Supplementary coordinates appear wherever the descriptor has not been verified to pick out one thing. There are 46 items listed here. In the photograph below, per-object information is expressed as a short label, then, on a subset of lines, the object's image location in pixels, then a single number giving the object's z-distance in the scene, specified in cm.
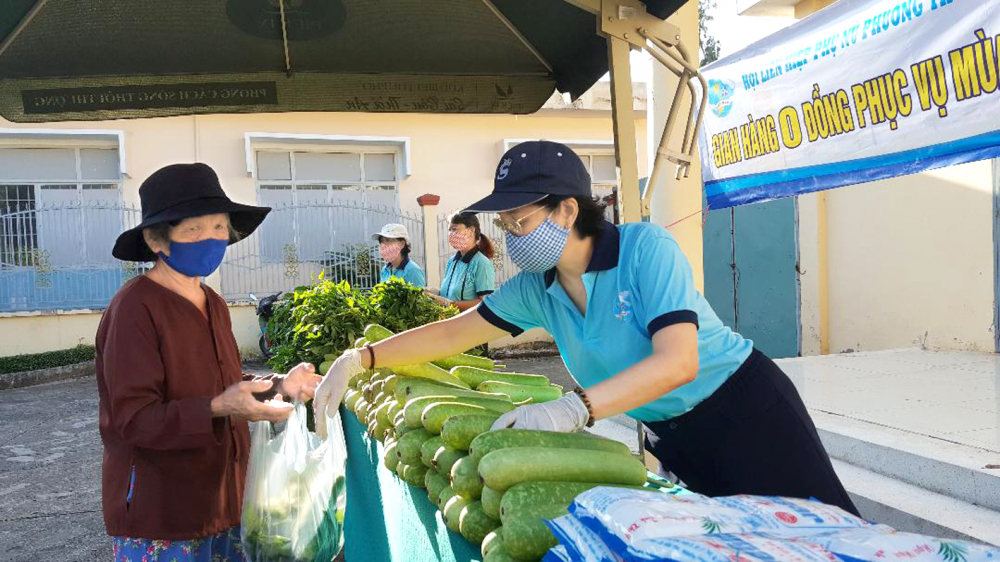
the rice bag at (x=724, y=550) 103
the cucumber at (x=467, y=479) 187
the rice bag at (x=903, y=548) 105
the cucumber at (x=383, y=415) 288
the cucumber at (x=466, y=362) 352
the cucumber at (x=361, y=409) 329
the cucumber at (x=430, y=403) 246
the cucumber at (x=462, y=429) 208
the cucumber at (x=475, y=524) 179
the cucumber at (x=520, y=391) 314
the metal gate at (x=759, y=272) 898
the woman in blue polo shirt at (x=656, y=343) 193
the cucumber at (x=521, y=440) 180
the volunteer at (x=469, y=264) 631
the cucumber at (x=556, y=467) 170
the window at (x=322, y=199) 1330
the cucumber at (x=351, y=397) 354
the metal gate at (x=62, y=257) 1209
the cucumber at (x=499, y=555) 151
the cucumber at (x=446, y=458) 211
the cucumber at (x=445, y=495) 202
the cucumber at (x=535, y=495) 161
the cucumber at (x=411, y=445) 237
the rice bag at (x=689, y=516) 111
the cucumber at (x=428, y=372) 308
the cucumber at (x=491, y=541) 161
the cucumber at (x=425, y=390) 271
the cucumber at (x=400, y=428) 254
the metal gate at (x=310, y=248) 1315
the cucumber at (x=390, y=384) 303
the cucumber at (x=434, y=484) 215
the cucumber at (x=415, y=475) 237
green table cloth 215
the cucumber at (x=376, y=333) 370
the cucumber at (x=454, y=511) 189
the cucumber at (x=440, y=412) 230
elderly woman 209
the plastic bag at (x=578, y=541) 117
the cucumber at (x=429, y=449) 224
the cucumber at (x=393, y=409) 275
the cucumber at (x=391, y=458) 249
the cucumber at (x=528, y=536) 149
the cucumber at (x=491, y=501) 173
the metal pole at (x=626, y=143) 302
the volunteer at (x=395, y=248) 686
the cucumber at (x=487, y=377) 329
